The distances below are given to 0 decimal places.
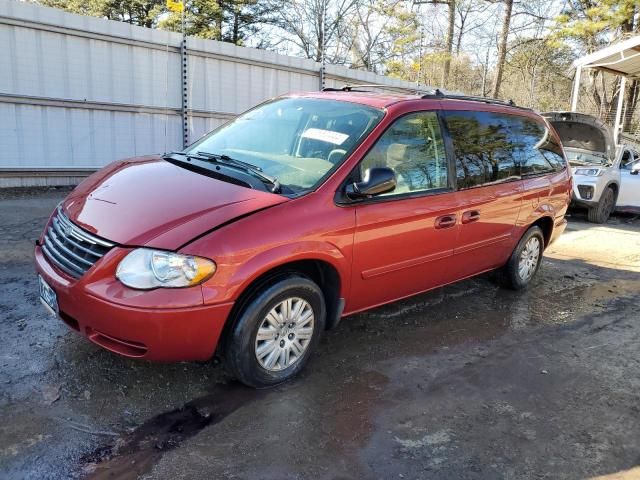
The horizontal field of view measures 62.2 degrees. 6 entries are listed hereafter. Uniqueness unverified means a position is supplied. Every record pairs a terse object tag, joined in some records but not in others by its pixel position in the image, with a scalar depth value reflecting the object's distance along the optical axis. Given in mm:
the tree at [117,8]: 26359
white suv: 10094
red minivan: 2795
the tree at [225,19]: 23578
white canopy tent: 13156
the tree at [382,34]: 24469
